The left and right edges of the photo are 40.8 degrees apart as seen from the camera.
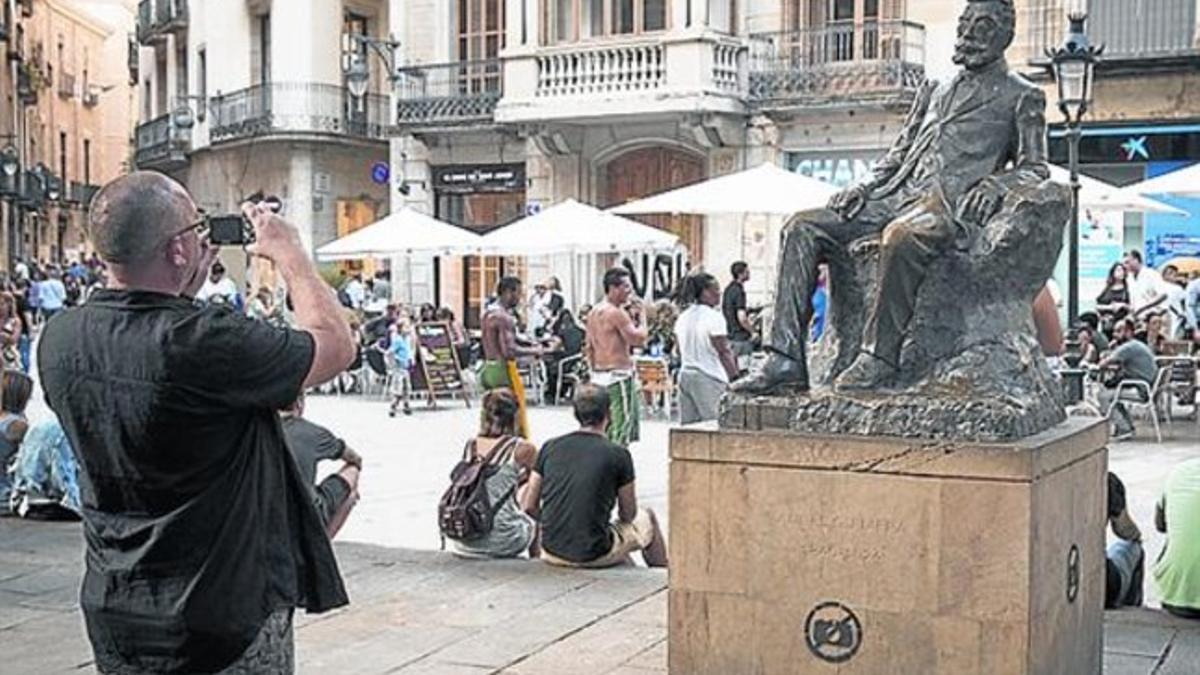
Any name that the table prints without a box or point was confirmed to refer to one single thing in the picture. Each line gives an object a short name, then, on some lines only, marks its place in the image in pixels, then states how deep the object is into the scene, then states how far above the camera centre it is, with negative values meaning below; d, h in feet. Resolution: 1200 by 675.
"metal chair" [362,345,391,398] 61.84 -3.80
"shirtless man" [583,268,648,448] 38.06 -1.90
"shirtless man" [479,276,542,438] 38.01 -2.03
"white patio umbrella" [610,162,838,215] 54.34 +2.54
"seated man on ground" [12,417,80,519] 28.66 -3.80
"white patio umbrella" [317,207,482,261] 64.28 +1.13
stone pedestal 15.33 -2.81
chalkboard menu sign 58.70 -3.34
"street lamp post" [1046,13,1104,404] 45.01 +5.38
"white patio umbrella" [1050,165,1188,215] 52.54 +2.33
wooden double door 79.20 +4.57
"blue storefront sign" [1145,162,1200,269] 66.28 +1.44
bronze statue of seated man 17.60 +1.03
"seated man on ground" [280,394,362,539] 21.09 -2.63
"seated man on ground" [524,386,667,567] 23.86 -3.39
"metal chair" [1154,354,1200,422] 45.88 -2.90
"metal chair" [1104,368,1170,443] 43.93 -3.31
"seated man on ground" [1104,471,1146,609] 21.98 -3.94
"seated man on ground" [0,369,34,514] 29.43 -2.82
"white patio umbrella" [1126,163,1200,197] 50.83 +2.79
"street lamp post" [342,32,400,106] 84.33 +11.48
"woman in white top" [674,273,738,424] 35.19 -2.04
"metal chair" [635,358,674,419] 52.11 -3.51
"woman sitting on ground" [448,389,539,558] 25.53 -3.43
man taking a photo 10.33 -1.08
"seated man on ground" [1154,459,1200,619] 20.62 -3.57
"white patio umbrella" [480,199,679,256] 59.82 +1.27
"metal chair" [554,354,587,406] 56.70 -3.60
